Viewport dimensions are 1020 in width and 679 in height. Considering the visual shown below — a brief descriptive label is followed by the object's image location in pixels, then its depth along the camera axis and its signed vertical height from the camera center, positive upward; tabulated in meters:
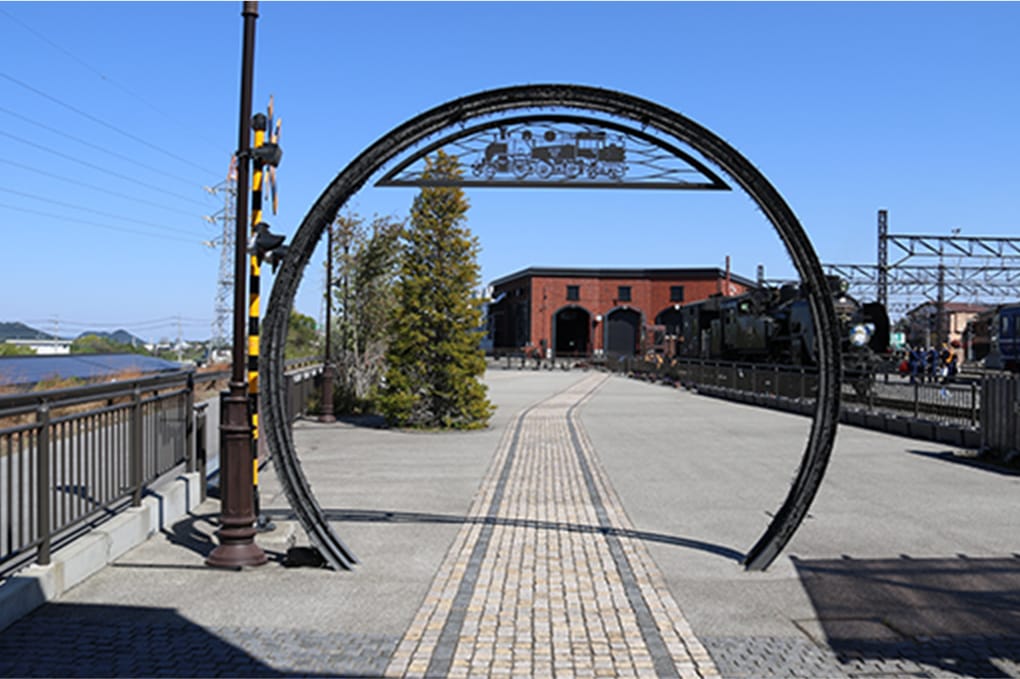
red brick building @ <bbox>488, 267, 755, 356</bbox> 77.19 +4.84
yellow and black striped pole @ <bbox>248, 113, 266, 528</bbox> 8.44 +0.59
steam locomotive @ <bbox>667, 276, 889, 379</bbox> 24.91 +0.95
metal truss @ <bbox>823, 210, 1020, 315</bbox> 48.41 +5.04
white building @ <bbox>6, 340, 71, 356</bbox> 48.81 +0.19
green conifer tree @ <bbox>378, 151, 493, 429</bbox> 18.84 +0.60
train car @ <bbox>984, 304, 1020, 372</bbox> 36.41 +0.93
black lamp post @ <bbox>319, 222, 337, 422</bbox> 20.23 -0.64
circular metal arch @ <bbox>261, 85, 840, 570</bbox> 7.32 +0.79
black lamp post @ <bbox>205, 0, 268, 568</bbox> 7.31 -1.08
